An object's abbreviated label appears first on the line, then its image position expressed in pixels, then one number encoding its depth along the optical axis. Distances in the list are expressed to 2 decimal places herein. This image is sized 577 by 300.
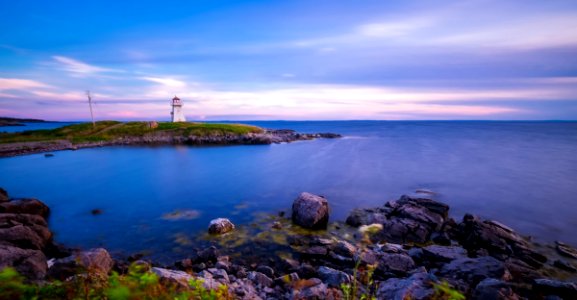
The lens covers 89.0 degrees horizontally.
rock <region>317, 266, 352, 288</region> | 11.20
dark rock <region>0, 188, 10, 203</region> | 22.72
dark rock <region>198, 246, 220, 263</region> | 14.27
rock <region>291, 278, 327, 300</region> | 9.46
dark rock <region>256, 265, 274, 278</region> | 12.79
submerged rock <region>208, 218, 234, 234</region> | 17.91
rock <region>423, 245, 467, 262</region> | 13.62
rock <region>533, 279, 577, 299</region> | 9.47
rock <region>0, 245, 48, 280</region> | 10.68
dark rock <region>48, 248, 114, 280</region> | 10.19
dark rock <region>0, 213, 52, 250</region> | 14.16
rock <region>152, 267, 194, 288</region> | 7.75
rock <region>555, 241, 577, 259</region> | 15.34
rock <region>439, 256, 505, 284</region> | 11.02
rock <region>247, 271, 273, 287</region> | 11.49
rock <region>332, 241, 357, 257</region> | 14.60
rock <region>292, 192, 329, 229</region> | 18.59
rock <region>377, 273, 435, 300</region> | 8.96
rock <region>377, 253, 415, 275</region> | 12.61
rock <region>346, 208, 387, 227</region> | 19.50
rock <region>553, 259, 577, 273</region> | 13.77
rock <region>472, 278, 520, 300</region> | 8.38
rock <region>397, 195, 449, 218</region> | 21.19
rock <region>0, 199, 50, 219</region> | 19.30
